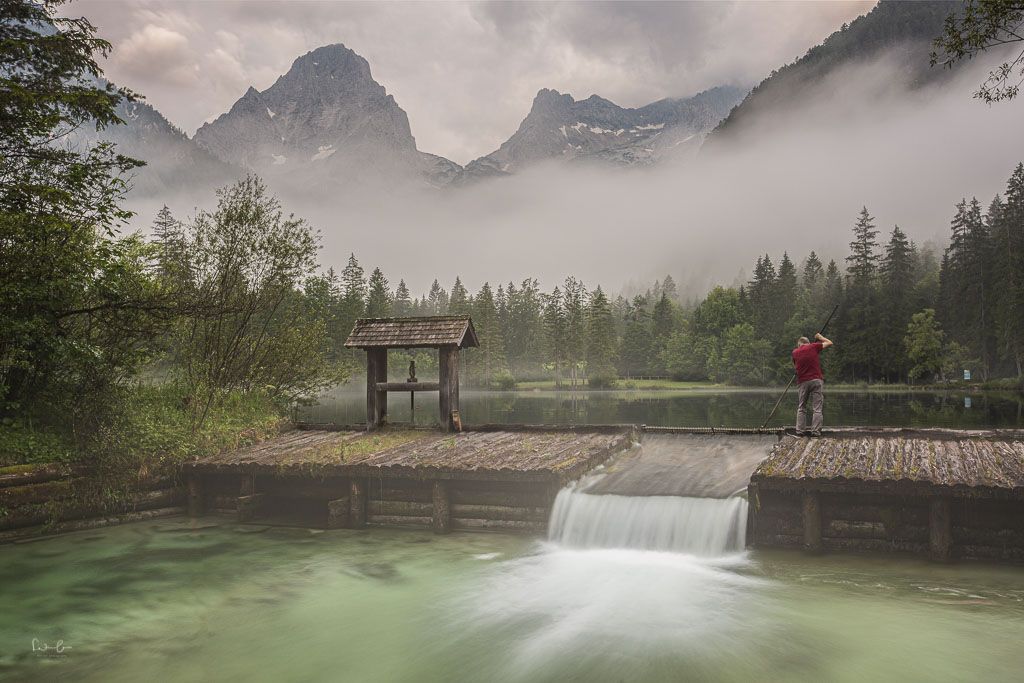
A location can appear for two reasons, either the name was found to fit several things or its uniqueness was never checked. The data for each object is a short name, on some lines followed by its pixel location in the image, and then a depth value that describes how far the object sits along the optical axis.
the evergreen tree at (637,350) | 146.50
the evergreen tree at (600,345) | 122.00
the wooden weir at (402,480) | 14.41
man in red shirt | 16.27
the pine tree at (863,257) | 102.38
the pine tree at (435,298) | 188.30
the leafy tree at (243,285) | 22.47
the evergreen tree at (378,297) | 105.81
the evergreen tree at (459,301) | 127.50
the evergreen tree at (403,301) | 154.86
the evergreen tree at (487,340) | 116.25
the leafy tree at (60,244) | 13.60
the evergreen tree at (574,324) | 117.94
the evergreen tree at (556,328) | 118.31
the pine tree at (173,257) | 22.36
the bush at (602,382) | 119.88
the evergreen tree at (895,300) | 91.12
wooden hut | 19.33
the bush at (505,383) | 113.28
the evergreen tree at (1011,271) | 68.25
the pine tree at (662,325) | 146.62
